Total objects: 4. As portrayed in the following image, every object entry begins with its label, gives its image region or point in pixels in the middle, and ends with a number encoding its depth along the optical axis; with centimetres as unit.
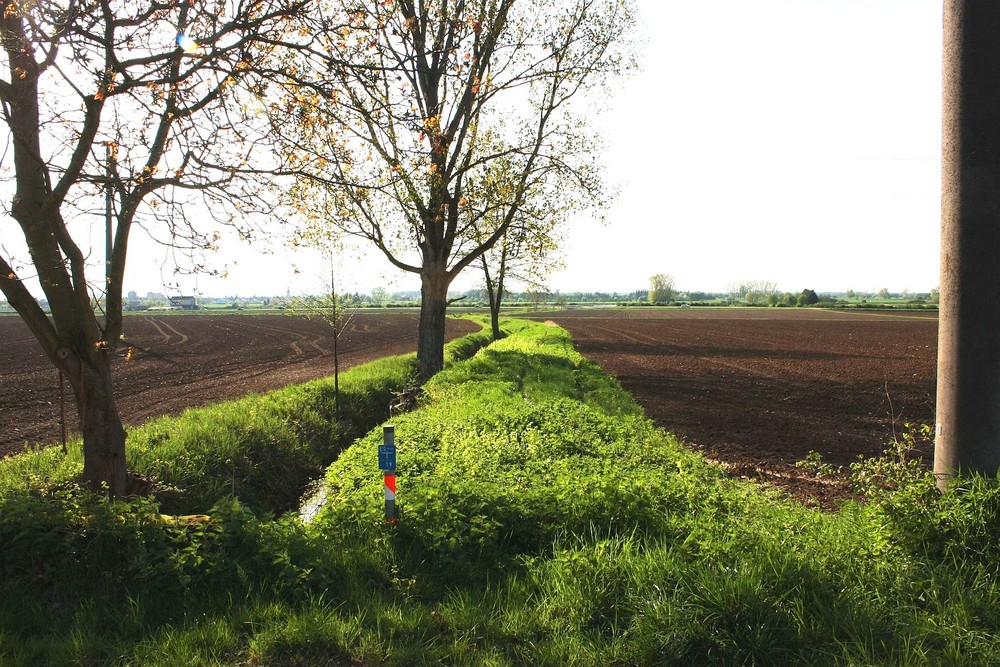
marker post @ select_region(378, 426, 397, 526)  483
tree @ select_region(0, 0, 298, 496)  527
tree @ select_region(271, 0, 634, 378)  1594
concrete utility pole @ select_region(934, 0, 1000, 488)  381
